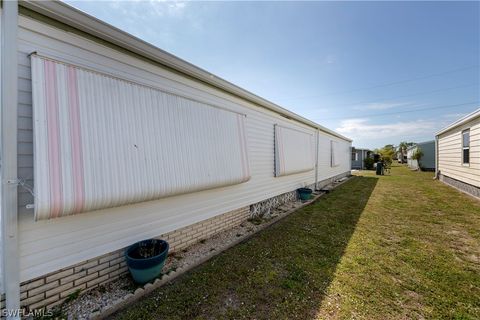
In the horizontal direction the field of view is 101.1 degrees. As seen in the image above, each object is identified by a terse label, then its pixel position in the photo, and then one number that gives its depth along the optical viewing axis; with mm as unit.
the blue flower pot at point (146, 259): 2350
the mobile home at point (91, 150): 1768
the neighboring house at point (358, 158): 23828
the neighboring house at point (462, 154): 6993
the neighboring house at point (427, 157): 18081
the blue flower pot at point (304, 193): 7219
